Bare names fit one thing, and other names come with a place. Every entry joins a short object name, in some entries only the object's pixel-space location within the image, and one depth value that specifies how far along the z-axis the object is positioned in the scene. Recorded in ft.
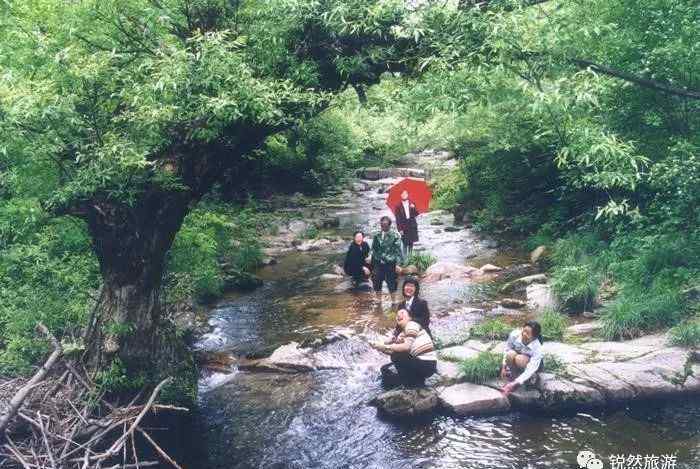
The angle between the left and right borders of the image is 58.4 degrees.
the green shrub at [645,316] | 32.65
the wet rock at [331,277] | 52.95
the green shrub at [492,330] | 33.91
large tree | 22.52
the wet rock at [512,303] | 40.32
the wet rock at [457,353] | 31.74
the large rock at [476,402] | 27.91
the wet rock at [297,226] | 72.28
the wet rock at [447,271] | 49.93
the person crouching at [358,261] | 47.44
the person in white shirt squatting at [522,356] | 28.04
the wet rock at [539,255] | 50.70
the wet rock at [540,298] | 39.29
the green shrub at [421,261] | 52.75
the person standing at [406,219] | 48.67
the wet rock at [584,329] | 34.39
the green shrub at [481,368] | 29.45
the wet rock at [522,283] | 44.34
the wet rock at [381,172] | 111.14
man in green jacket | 43.19
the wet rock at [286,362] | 34.42
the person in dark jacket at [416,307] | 30.99
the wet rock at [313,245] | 65.98
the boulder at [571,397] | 27.58
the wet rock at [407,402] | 28.32
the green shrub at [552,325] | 33.76
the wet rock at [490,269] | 50.32
